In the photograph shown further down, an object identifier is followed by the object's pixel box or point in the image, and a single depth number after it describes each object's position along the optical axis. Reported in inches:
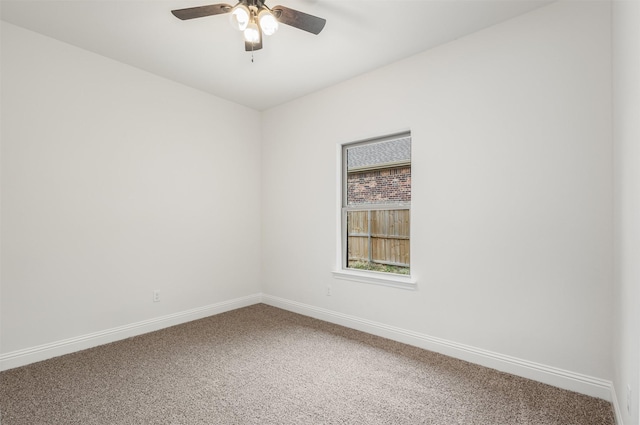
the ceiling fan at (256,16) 73.5
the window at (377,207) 123.3
